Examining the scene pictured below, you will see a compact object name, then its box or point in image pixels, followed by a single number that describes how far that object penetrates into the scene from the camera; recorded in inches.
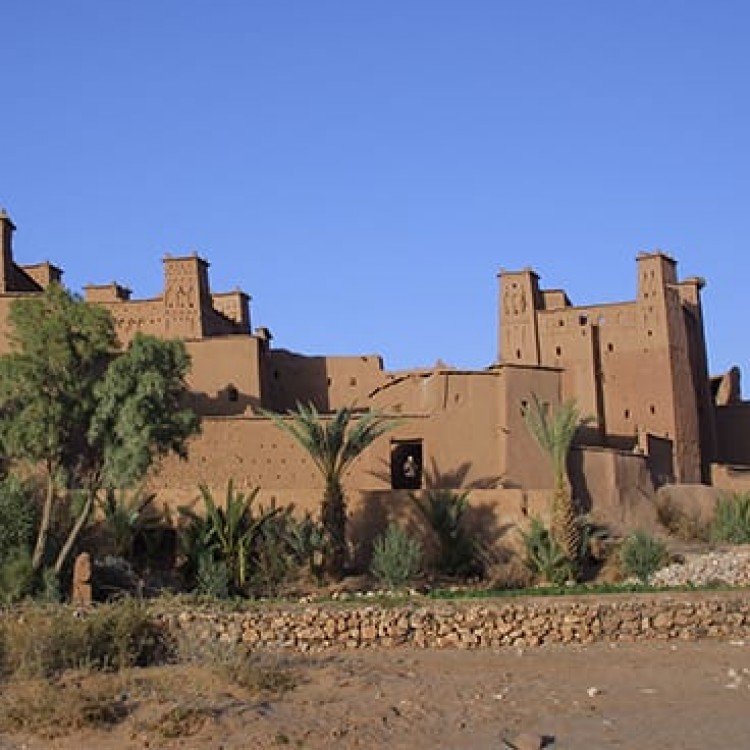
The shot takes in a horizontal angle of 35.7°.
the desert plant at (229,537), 856.9
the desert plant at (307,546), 903.7
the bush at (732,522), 1075.3
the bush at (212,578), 788.6
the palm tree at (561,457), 954.1
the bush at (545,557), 901.8
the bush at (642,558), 894.4
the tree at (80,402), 780.0
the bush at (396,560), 871.7
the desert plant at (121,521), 884.0
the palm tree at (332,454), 917.8
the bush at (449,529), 948.0
